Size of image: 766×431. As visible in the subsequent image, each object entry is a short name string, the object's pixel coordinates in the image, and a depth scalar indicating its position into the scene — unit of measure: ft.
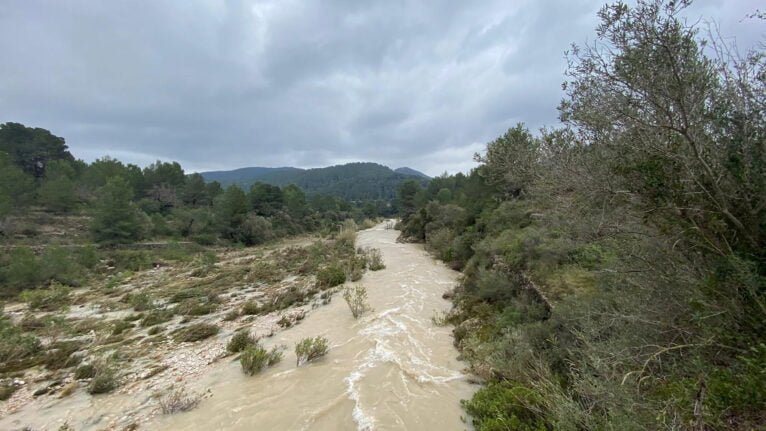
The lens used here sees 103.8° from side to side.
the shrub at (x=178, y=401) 15.80
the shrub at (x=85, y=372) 19.97
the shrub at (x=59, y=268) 49.47
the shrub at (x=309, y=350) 20.98
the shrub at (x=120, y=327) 28.35
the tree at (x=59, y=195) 93.61
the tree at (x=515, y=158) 16.53
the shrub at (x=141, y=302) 35.59
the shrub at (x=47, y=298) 38.62
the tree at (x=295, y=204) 162.59
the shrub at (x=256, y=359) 19.79
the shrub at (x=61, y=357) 21.79
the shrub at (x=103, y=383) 18.21
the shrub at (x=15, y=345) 22.53
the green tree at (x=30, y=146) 122.93
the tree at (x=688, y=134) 8.57
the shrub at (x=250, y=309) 33.41
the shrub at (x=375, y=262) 55.72
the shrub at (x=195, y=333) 26.58
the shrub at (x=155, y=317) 30.58
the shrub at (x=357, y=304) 30.53
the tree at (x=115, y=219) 77.56
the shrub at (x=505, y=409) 11.66
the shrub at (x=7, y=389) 17.77
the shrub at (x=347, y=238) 92.11
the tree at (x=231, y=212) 111.75
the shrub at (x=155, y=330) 28.02
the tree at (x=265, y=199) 146.20
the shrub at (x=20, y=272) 45.62
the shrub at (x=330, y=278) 44.93
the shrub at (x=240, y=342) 23.47
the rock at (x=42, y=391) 18.25
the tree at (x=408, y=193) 181.37
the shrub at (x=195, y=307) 33.76
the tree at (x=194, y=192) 140.87
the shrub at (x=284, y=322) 28.71
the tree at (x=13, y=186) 81.24
